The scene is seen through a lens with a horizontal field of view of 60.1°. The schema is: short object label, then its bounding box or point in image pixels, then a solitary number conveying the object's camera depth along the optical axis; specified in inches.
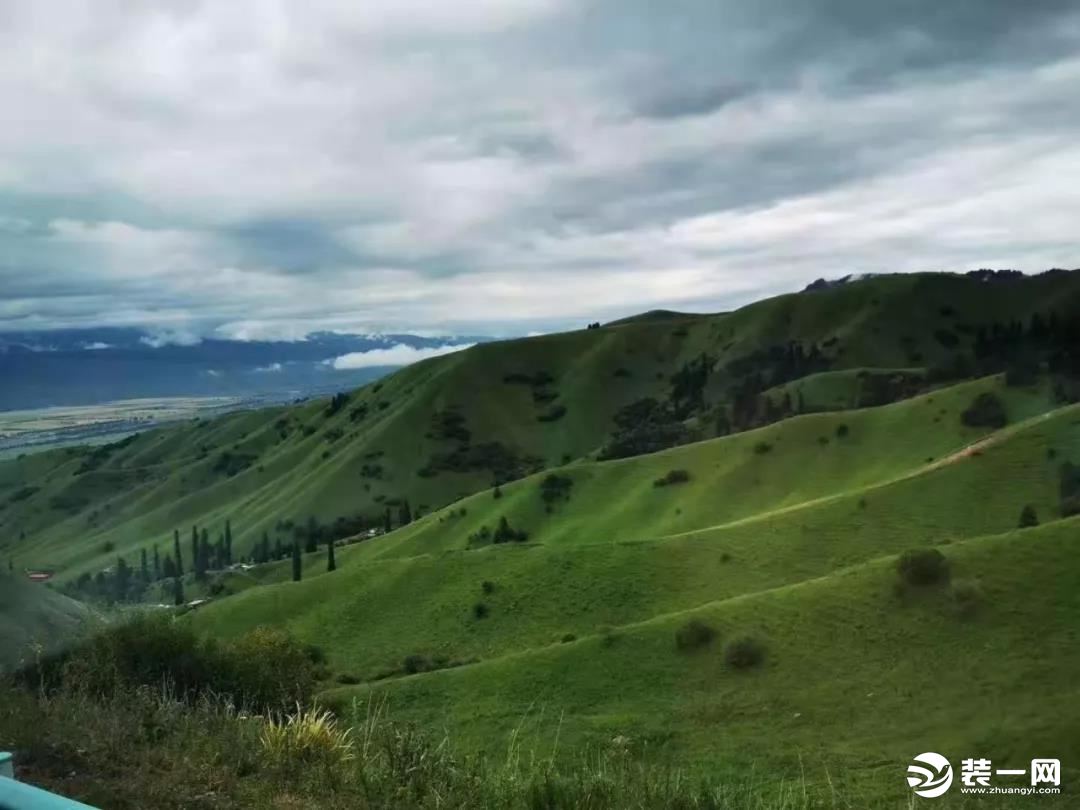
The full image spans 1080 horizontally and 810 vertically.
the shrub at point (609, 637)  1971.6
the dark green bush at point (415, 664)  2227.2
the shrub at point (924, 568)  1852.9
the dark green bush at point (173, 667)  764.6
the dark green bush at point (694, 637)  1903.3
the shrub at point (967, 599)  1766.7
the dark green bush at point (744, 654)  1793.8
